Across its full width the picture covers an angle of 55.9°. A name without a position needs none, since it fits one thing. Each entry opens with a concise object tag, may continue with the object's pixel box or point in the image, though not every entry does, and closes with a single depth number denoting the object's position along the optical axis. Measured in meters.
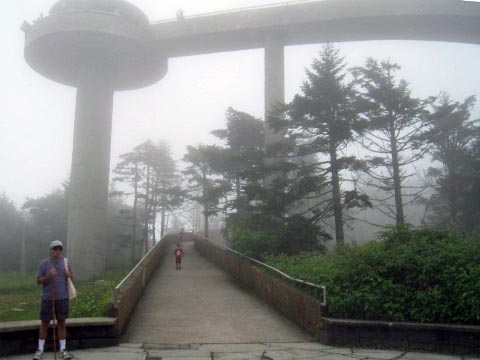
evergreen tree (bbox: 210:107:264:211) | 30.42
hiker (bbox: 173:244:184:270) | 21.58
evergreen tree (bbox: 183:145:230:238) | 30.83
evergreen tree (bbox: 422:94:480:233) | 25.00
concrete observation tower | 32.25
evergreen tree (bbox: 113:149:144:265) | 49.41
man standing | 7.14
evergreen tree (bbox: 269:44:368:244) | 17.86
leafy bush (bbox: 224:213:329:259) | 17.59
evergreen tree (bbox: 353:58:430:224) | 20.36
